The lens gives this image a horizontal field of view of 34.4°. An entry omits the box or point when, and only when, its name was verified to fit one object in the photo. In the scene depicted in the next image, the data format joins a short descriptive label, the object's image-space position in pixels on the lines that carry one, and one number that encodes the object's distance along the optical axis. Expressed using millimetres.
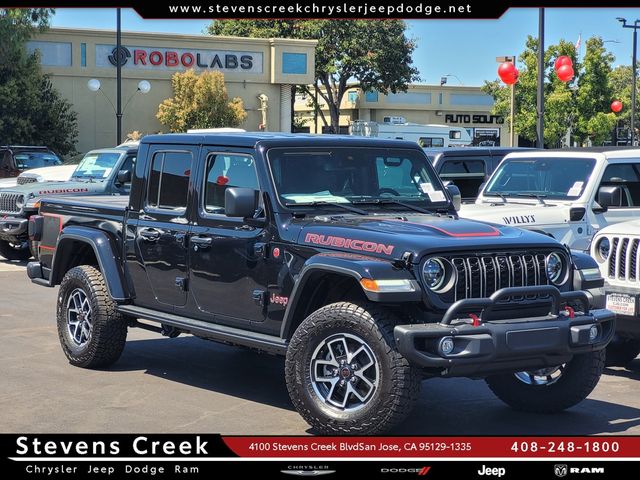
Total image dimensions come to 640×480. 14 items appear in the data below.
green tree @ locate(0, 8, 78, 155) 35906
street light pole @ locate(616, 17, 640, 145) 48875
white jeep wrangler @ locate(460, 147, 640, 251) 11281
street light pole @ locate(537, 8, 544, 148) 21141
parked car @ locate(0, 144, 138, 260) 16250
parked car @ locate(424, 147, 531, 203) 14961
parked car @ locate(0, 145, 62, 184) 23375
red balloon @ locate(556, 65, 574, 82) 26047
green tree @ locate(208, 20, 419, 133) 54562
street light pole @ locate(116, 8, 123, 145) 31272
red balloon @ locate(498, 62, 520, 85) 26156
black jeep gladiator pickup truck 6156
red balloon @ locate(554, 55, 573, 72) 26517
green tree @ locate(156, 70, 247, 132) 40781
